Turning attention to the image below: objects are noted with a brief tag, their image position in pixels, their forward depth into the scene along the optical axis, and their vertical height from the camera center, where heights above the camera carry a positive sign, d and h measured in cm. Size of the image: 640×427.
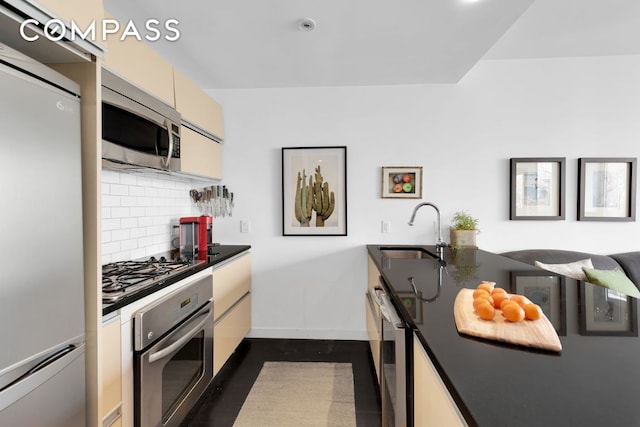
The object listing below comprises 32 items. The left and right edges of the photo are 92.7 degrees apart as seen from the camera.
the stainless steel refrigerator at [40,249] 81 -12
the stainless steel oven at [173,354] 134 -75
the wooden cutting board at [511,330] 80 -34
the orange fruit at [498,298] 99 -29
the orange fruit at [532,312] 90 -30
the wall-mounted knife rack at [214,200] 285 +9
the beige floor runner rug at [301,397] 182 -124
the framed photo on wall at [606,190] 269 +17
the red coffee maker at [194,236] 227 -20
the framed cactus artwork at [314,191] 285 +17
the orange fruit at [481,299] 96 -29
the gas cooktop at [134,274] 131 -34
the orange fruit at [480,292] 102 -28
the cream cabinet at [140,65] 150 +79
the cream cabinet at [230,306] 212 -77
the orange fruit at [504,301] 93 -29
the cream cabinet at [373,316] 197 -80
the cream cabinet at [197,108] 210 +79
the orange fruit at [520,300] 93 -28
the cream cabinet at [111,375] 116 -66
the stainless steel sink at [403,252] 268 -38
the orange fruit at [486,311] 91 -31
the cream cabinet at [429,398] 71 -51
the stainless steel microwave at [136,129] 147 +44
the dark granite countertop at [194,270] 121 -36
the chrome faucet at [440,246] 228 -30
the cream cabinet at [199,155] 217 +44
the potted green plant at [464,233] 264 -21
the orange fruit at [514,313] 88 -30
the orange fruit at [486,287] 109 -28
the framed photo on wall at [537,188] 272 +19
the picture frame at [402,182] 282 +25
